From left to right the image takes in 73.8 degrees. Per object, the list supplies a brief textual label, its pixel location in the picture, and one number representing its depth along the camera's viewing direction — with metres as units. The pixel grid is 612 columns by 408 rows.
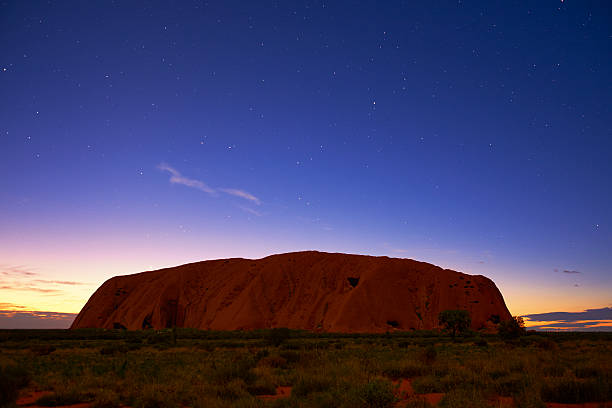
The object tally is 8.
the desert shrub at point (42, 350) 31.08
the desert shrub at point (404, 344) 35.01
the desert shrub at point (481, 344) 37.58
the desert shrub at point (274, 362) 17.52
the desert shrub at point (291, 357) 18.47
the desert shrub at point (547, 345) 30.13
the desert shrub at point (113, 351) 29.15
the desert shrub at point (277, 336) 38.77
